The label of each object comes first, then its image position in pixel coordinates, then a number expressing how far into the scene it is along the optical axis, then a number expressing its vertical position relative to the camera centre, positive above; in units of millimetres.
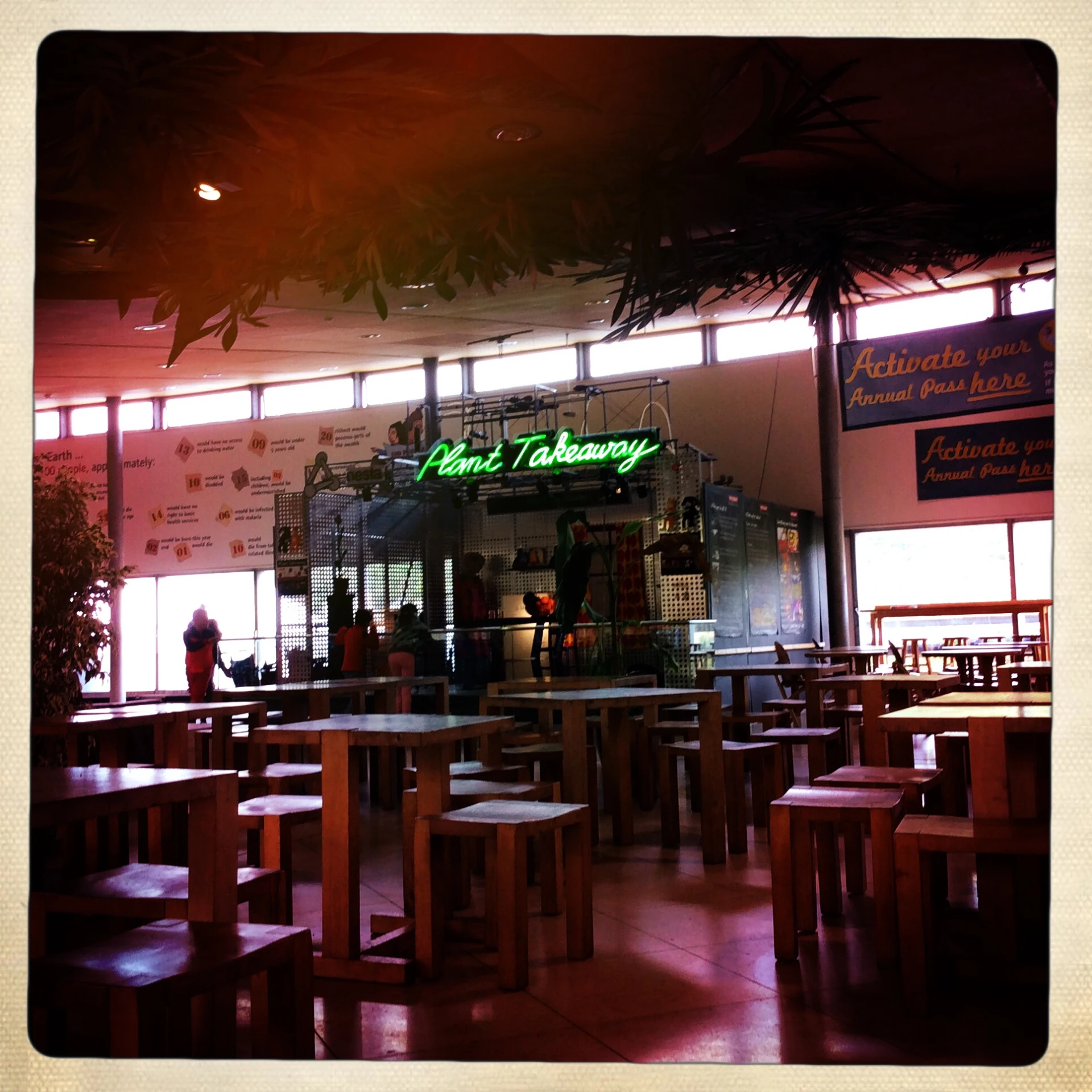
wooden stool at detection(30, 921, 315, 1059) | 2084 -713
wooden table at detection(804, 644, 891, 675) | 7871 -393
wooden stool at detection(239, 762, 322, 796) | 4402 -638
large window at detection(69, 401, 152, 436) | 11797 +2452
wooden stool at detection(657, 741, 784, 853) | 5121 -833
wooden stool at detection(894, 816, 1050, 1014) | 2826 -665
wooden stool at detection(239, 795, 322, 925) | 3717 -694
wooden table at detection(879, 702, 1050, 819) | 3029 -428
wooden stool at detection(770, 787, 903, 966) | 3193 -746
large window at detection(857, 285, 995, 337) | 12453 +3246
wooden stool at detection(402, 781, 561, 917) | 3912 -690
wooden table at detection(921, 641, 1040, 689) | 9359 -491
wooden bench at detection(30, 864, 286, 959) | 2650 -662
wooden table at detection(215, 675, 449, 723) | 6426 -511
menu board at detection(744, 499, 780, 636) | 11641 +373
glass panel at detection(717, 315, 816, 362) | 13445 +3260
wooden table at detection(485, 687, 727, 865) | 4750 -561
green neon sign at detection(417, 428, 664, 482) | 10438 +1523
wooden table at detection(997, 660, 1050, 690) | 5109 -440
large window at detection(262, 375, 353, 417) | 15734 +3102
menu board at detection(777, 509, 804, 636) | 12594 +331
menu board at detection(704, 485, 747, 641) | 10617 +437
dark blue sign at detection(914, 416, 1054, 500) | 11883 +1532
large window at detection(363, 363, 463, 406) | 15227 +3121
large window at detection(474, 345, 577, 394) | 14352 +3150
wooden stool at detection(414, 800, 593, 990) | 3188 -786
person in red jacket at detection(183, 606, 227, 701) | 7445 -244
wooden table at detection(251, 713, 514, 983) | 3301 -600
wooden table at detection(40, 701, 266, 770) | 4539 -455
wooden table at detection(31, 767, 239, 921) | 2402 -440
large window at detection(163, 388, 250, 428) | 15719 +2984
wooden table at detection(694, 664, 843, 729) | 6633 -484
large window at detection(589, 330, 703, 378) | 14195 +3241
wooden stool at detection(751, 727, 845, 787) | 5598 -726
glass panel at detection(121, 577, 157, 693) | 15094 -287
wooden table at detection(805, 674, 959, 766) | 4715 -468
